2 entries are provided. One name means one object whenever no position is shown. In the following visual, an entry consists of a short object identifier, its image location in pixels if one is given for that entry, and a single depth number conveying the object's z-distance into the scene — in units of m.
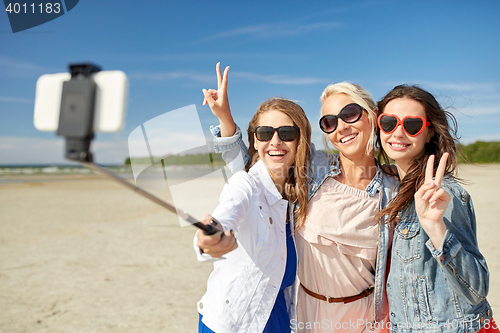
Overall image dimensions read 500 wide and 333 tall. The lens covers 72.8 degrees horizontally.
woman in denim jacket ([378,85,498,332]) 2.00
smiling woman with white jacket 2.37
